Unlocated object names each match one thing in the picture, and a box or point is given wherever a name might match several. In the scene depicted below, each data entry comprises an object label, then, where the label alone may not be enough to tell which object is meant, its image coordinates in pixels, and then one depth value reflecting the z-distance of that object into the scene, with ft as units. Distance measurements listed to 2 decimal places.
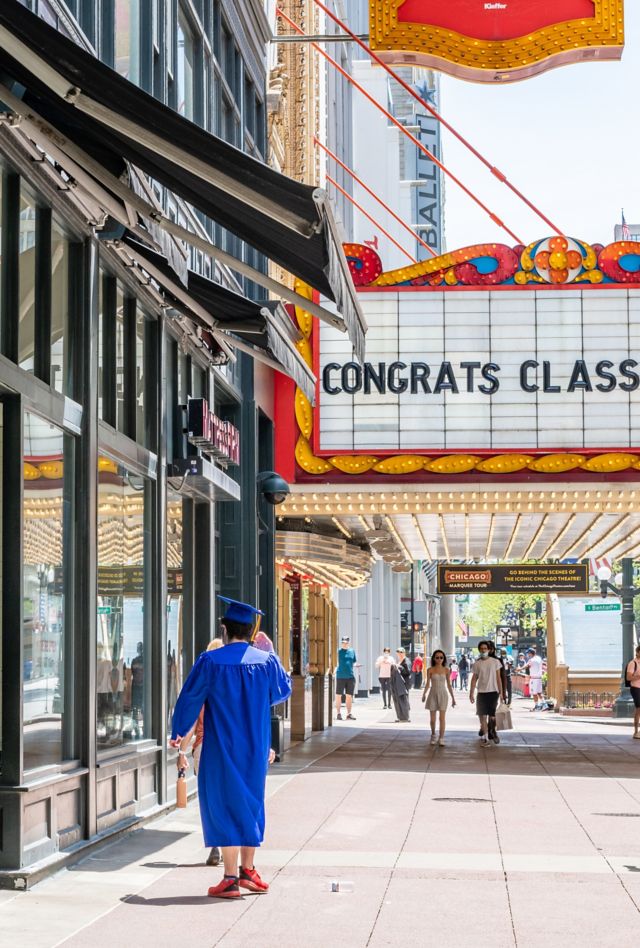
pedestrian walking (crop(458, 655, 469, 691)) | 227.20
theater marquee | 72.79
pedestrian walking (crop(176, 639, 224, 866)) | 31.76
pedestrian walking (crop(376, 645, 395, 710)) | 114.11
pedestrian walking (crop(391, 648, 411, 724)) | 102.32
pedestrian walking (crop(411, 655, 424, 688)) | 188.14
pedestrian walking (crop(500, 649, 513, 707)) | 98.20
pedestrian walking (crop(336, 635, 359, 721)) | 107.76
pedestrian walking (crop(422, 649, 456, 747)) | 77.77
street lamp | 110.53
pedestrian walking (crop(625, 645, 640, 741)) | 82.79
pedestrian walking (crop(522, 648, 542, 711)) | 142.10
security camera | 66.03
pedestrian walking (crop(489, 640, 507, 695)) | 83.15
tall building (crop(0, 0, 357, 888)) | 27.07
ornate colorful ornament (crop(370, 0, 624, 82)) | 72.43
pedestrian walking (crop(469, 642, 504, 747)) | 80.18
